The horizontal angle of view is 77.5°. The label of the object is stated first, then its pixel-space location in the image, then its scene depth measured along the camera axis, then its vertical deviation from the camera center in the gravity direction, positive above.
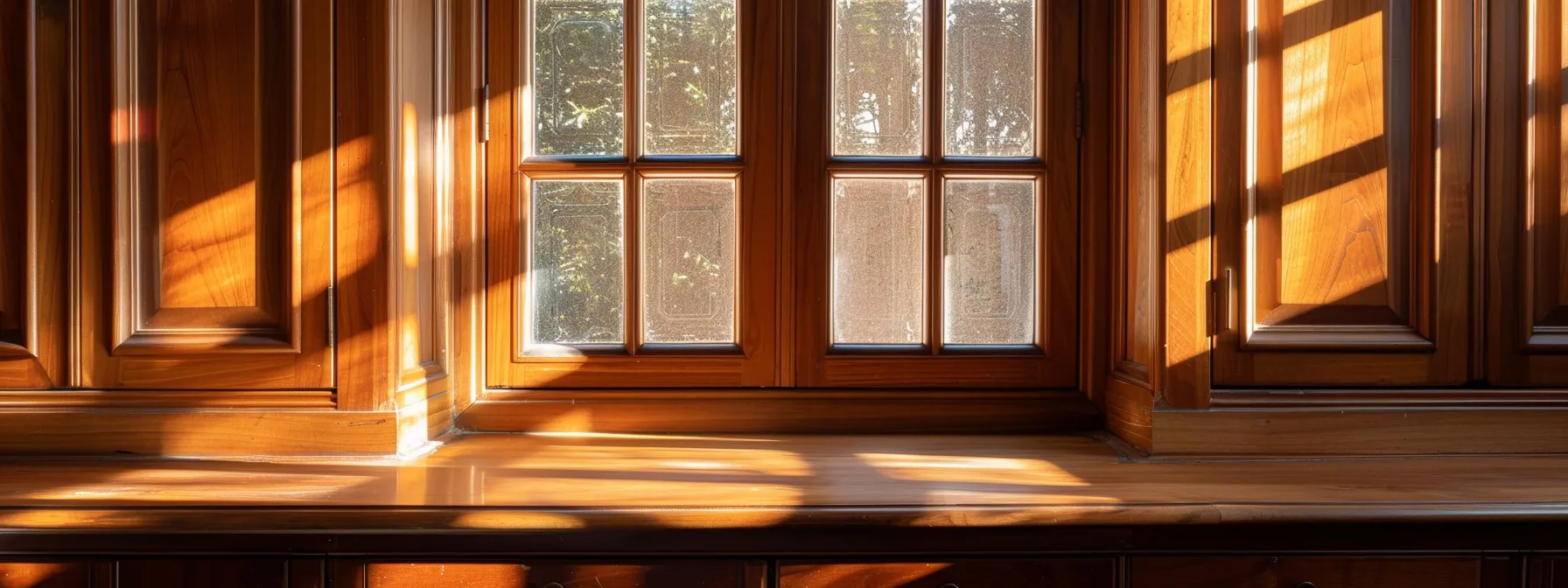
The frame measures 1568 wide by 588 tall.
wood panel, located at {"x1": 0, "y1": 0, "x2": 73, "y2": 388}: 1.56 +0.19
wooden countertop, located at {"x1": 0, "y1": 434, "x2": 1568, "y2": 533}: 1.25 -0.28
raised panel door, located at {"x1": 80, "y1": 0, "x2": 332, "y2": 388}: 1.56 +0.16
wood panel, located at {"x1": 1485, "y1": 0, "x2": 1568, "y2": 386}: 1.60 +0.17
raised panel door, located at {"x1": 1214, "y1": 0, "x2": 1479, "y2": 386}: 1.58 +0.16
